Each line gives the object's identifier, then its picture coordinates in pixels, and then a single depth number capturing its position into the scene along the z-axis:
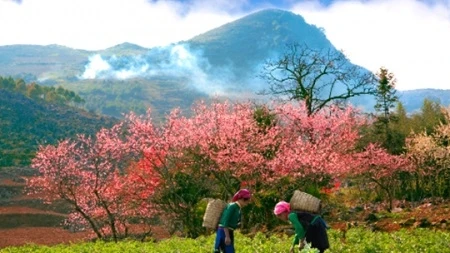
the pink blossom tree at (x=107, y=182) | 25.05
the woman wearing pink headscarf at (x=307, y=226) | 9.69
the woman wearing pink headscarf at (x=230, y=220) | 10.72
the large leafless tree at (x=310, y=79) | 38.57
